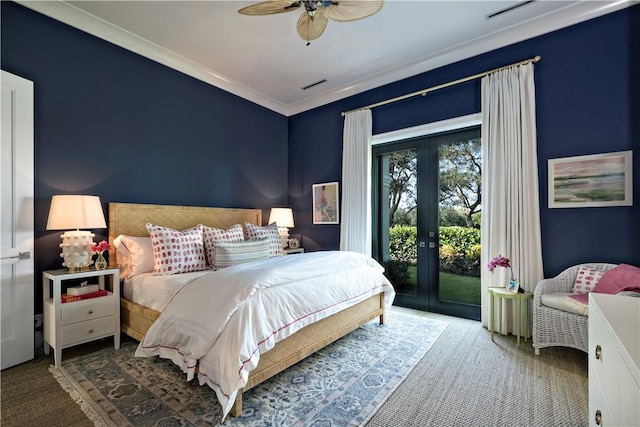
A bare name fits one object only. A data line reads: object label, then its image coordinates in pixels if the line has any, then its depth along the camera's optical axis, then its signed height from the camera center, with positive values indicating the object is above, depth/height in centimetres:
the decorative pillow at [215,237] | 313 -23
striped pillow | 279 -36
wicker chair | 231 -89
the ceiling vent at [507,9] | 270 +199
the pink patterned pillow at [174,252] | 272 -34
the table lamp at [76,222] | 245 -4
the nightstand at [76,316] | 233 -83
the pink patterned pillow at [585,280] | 248 -58
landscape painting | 254 +31
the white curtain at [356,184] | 413 +47
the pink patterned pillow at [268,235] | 366 -24
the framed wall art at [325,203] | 457 +21
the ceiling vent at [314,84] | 421 +197
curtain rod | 298 +158
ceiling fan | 217 +164
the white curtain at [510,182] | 291 +34
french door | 355 -5
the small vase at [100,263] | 265 -42
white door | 233 -2
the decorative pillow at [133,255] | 284 -37
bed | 199 -90
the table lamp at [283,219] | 456 -4
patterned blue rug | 174 -121
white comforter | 168 -67
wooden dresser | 76 -46
